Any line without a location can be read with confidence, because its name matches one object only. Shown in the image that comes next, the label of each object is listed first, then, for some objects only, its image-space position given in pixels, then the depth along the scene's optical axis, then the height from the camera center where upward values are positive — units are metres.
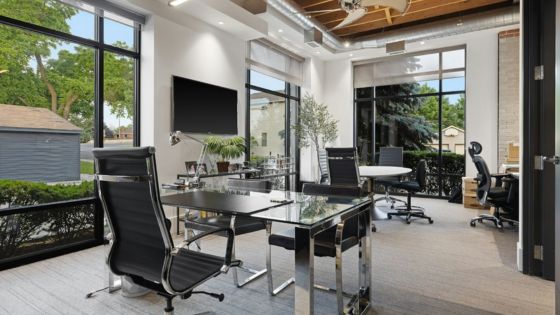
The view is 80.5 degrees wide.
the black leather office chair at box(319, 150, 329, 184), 6.01 -0.17
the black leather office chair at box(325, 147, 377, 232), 4.27 -0.13
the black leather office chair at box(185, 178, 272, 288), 2.67 -0.57
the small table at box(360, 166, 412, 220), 4.58 -0.22
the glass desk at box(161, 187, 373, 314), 1.71 -0.32
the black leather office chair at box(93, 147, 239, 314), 1.53 -0.38
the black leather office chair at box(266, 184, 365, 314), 2.12 -0.59
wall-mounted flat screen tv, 4.68 +0.74
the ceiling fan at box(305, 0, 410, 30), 4.05 +1.92
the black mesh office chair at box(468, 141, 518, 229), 4.50 -0.52
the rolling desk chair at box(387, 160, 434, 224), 5.16 -0.48
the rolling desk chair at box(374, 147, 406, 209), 6.25 -0.02
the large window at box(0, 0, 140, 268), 3.34 +0.46
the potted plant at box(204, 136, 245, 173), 4.87 +0.12
